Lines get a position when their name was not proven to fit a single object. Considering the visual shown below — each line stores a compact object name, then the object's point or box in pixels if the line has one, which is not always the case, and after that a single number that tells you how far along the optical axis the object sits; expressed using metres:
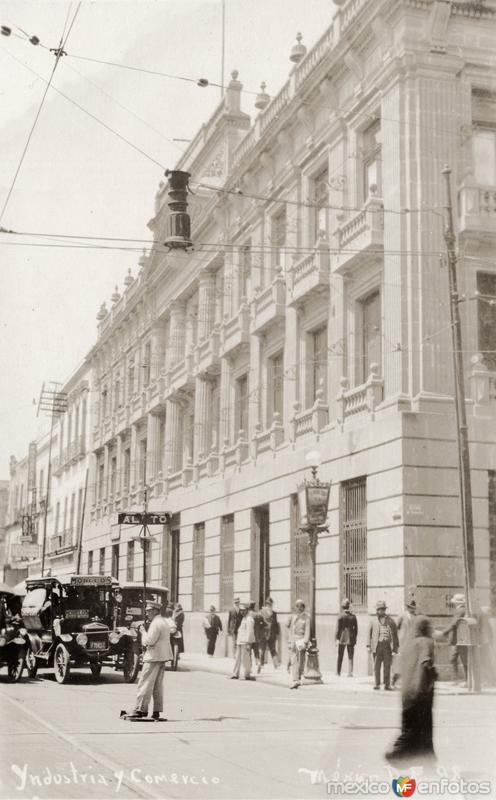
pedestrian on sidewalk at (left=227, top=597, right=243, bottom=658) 26.35
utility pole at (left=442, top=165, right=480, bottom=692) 18.06
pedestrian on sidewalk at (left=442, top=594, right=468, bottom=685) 16.47
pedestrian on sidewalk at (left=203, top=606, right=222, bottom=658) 28.41
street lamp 20.67
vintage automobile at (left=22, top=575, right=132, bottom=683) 18.58
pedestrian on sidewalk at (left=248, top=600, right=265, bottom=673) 23.68
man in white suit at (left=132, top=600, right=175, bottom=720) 12.28
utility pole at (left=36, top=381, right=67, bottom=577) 29.18
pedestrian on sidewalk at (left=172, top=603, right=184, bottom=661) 24.12
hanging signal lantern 14.65
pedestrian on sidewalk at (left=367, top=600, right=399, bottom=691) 18.77
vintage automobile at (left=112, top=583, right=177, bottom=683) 18.58
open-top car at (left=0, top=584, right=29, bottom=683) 18.25
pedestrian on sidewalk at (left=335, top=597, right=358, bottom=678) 20.98
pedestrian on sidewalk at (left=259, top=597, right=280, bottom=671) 24.55
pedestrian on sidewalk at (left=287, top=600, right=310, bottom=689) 19.59
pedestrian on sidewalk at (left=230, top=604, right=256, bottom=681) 21.02
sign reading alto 29.00
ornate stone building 20.55
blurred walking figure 8.35
